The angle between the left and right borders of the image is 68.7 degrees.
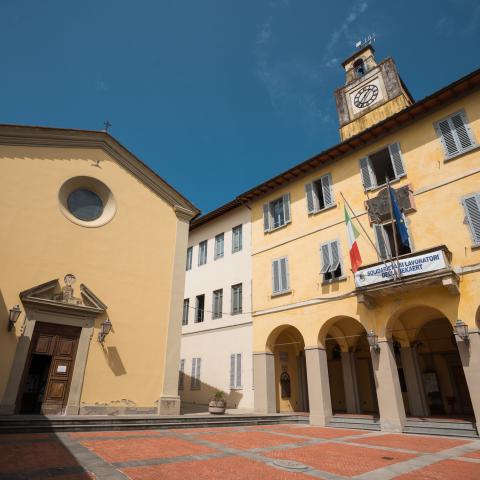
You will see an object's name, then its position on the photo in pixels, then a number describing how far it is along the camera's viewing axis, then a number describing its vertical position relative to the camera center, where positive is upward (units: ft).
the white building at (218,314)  60.13 +14.65
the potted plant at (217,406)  45.68 -1.01
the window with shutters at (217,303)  67.56 +16.73
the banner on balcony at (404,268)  38.11 +13.76
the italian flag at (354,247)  44.21 +17.39
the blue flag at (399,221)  41.77 +19.40
